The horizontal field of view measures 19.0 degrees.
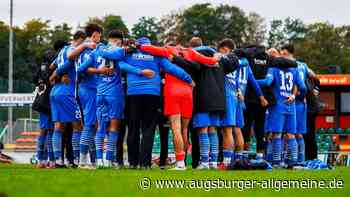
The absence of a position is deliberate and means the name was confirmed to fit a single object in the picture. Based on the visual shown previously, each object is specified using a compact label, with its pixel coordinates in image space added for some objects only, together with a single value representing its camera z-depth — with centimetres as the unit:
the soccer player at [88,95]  1666
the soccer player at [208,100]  1662
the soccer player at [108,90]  1633
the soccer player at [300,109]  1916
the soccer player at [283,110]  1873
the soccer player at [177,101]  1592
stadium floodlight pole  4325
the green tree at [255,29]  10969
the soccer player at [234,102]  1717
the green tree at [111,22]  10506
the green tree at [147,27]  10581
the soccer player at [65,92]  1708
